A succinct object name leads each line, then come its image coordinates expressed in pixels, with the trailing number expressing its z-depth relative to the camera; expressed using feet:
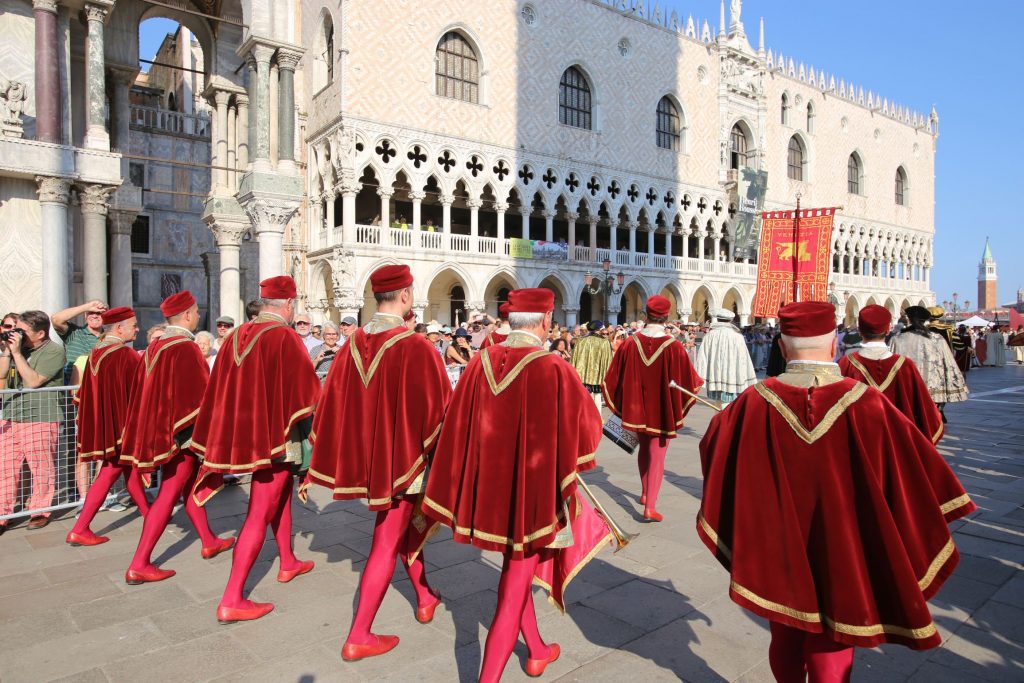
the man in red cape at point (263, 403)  12.41
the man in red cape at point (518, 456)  9.04
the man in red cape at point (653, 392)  18.12
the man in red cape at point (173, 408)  14.26
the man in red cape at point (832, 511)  6.75
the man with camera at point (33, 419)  17.71
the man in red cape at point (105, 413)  15.98
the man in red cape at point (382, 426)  10.50
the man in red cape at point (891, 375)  14.08
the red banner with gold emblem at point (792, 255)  57.00
